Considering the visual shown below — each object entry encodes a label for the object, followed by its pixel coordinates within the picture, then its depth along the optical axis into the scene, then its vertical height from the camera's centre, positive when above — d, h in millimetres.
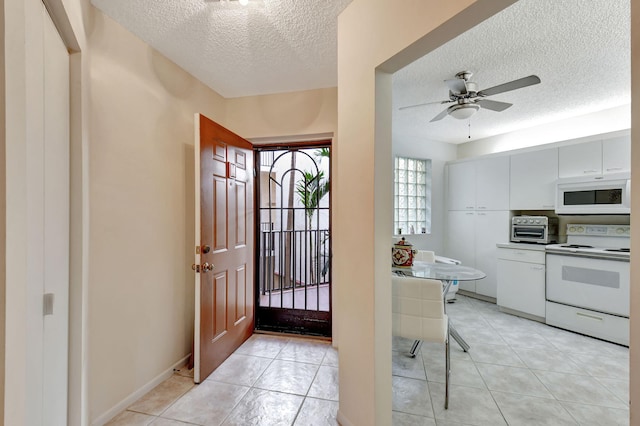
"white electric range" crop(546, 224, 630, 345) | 2773 -761
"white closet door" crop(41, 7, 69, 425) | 1103 -40
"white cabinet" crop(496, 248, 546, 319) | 3396 -888
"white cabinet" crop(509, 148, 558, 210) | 3580 +466
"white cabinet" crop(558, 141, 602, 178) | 3191 +660
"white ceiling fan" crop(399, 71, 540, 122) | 2299 +1045
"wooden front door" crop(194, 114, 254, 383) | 2104 -280
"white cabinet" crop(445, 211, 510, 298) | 4109 -435
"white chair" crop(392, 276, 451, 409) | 1839 -676
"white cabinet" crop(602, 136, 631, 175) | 2977 +656
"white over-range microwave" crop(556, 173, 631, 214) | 2986 +216
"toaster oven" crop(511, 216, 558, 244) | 3615 -222
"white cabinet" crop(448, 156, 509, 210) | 4074 +464
